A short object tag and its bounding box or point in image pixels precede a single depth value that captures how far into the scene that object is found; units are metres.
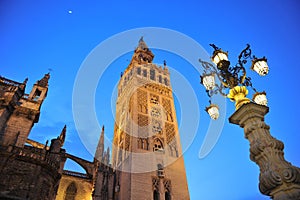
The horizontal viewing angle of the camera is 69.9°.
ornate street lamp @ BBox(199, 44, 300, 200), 4.28
